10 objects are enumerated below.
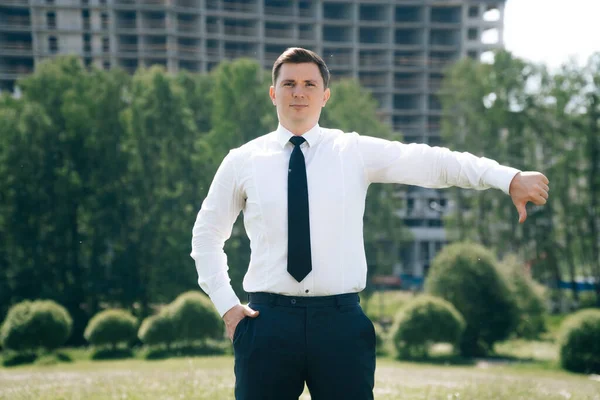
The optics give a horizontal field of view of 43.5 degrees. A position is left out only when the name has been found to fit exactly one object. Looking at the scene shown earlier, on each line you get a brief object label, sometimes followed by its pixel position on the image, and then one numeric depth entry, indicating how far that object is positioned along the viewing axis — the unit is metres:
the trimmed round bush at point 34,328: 24.83
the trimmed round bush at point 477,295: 25.81
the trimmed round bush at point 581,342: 21.69
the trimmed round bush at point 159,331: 25.27
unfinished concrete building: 75.25
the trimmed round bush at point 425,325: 24.41
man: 3.92
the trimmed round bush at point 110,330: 26.97
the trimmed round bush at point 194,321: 24.89
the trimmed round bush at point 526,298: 27.32
